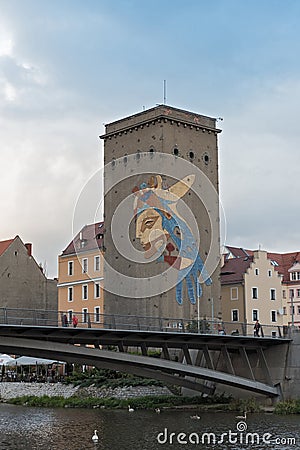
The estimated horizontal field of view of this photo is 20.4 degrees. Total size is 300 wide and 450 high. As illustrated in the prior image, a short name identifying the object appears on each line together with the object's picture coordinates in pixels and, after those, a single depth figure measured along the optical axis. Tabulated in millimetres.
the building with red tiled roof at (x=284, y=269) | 84000
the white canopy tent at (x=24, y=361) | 70169
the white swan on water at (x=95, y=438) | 38688
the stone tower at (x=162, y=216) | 73000
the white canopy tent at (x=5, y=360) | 70731
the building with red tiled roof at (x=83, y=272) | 83250
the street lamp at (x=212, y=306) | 74188
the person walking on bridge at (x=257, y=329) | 54781
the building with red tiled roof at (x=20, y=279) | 85438
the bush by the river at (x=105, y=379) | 61975
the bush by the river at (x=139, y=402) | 57250
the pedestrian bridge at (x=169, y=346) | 43938
